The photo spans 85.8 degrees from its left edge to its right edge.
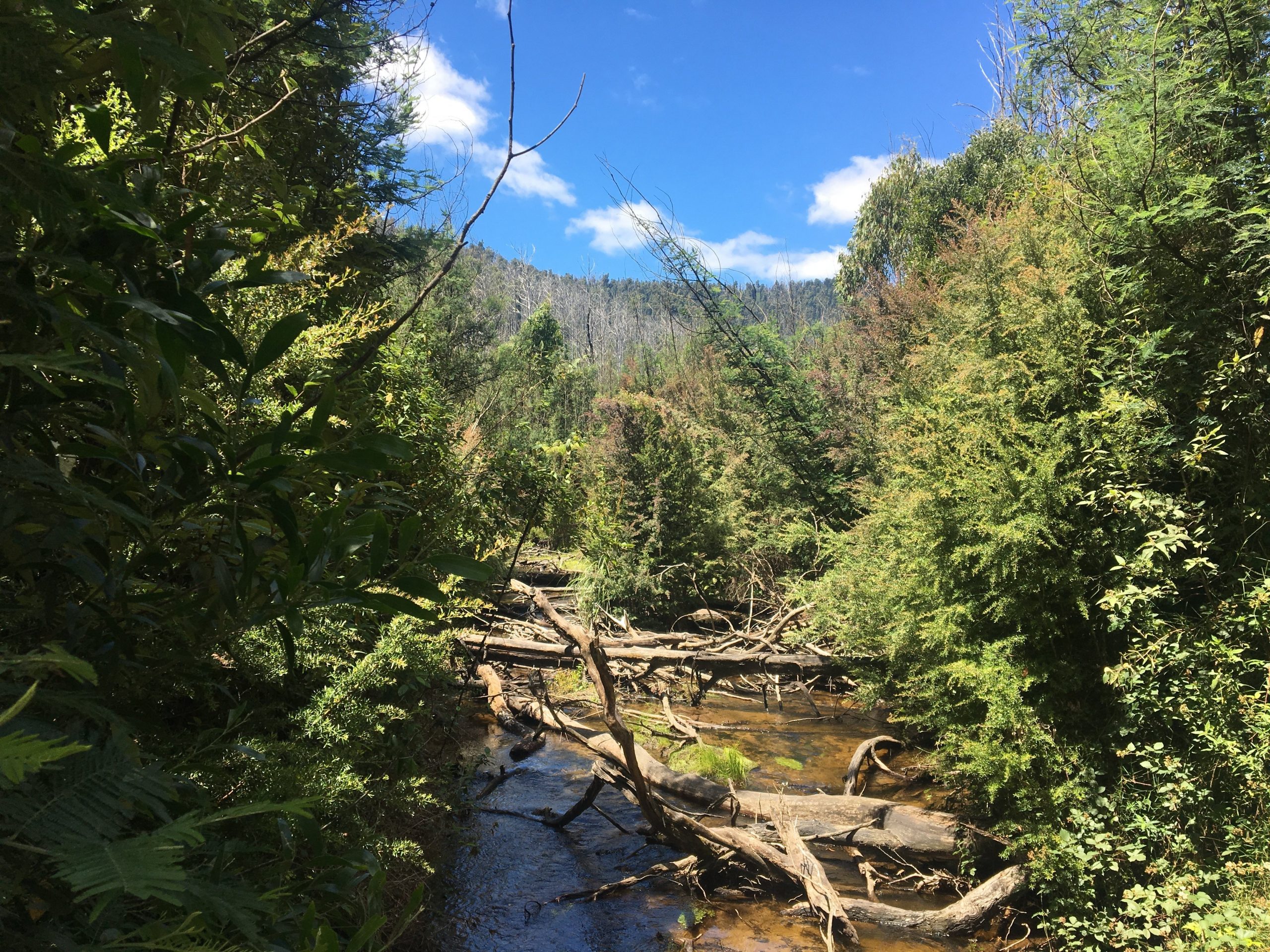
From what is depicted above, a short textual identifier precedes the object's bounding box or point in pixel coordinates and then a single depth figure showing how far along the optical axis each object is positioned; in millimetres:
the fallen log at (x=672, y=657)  8812
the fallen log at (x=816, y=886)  4859
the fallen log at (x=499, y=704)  9203
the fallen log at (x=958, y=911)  5219
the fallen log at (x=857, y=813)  6094
